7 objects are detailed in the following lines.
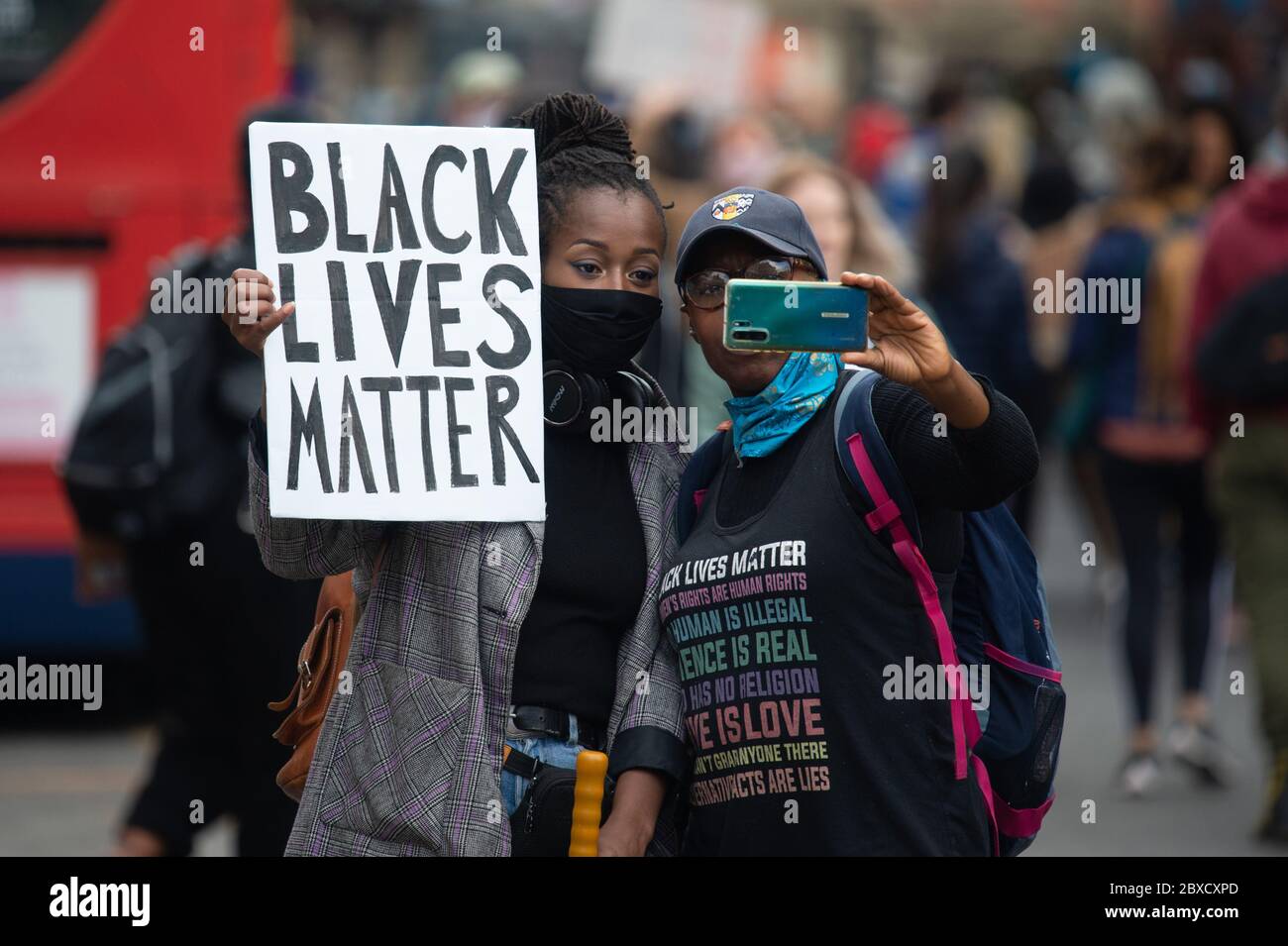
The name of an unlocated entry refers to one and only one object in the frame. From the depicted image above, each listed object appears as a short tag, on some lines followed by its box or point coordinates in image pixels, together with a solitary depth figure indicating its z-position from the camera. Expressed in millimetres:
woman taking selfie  3018
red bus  7625
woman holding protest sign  3139
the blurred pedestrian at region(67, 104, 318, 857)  5160
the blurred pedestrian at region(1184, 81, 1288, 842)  6645
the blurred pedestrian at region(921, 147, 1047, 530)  8656
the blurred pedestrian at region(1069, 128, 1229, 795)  7621
